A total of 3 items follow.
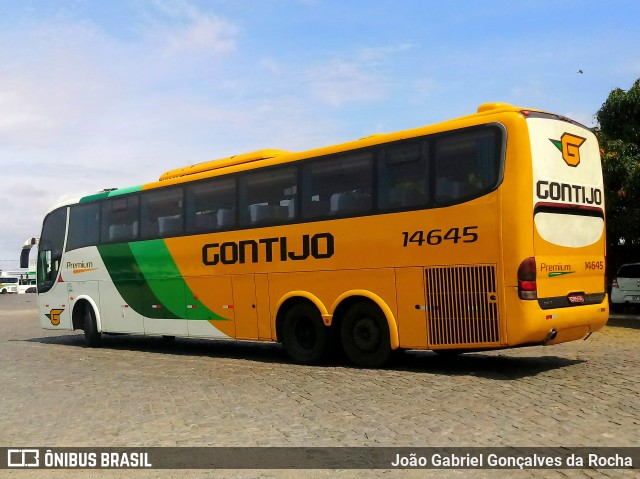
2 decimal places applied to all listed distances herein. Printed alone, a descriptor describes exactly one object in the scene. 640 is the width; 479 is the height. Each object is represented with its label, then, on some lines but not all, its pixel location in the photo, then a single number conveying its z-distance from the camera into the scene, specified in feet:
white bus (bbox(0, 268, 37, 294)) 287.48
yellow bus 30.94
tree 68.33
